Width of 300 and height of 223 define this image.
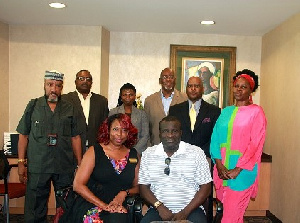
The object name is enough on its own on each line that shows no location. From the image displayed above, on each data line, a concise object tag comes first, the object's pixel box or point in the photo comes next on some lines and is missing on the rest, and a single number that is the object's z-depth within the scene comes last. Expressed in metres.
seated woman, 3.04
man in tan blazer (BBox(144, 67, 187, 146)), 4.51
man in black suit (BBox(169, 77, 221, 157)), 3.82
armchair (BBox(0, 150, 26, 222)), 4.18
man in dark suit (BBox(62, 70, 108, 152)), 4.38
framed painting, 6.01
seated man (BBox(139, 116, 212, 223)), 3.05
